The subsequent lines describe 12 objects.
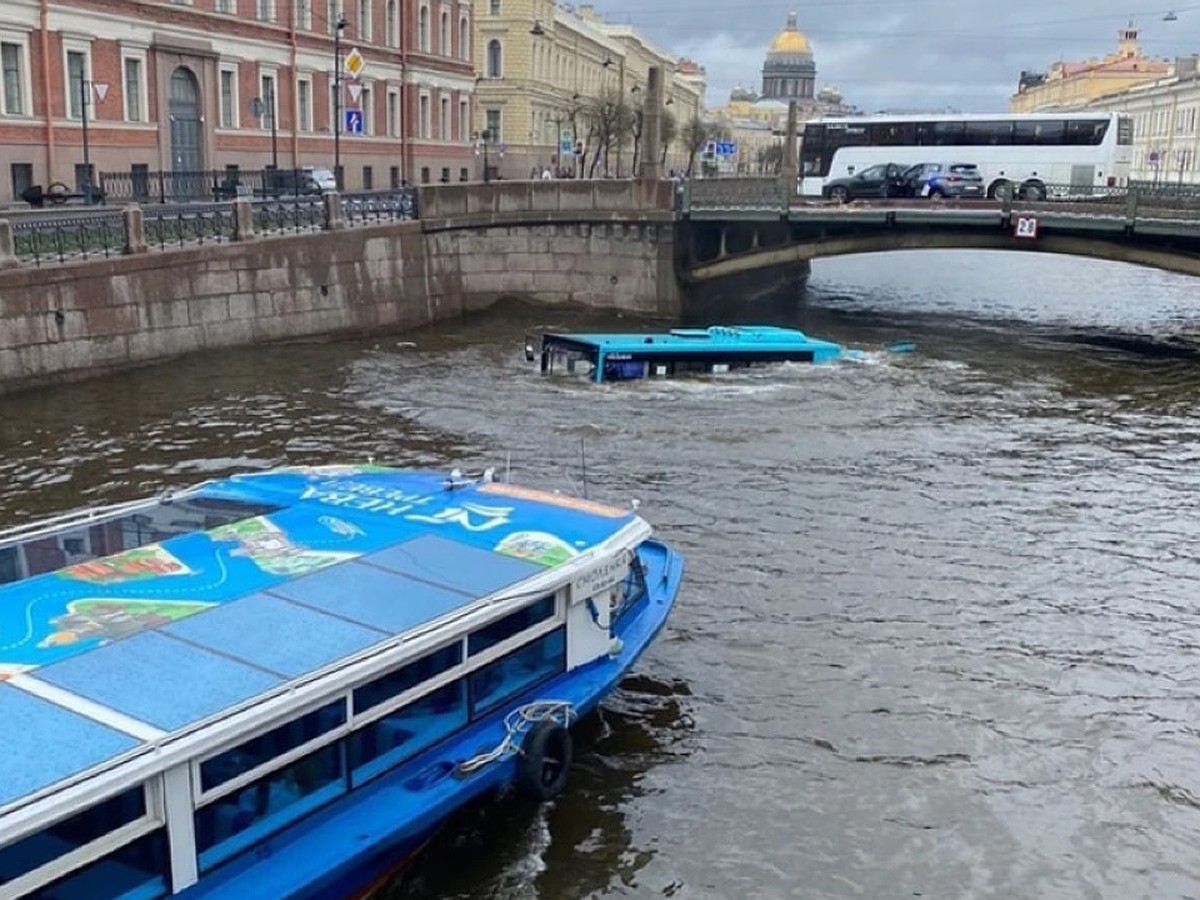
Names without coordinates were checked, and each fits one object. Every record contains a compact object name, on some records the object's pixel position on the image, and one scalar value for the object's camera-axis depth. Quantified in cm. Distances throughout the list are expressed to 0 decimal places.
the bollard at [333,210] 3014
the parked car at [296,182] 3631
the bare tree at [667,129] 7762
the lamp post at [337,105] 3766
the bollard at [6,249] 2206
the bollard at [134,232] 2442
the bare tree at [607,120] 7188
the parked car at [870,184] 4319
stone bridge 3199
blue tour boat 644
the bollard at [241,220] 2738
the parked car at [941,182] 4150
